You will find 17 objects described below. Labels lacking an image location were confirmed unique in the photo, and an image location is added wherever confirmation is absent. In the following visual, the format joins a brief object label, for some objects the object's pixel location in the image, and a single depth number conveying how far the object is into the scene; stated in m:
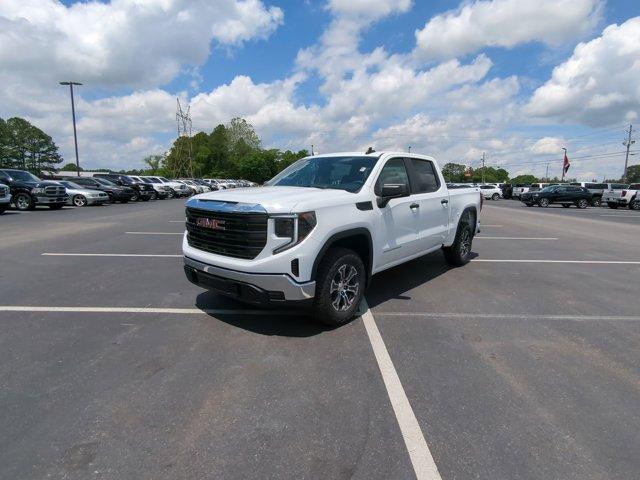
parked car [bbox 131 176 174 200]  34.31
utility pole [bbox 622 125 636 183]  62.39
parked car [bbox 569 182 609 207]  32.38
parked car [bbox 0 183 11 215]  16.46
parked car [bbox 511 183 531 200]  44.12
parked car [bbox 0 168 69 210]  18.95
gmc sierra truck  3.89
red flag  59.75
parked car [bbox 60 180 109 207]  23.08
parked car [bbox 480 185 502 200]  46.41
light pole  38.49
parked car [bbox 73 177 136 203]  26.52
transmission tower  87.88
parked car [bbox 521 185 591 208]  29.89
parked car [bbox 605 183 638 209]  28.66
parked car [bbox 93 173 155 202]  30.98
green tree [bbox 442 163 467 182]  142.38
